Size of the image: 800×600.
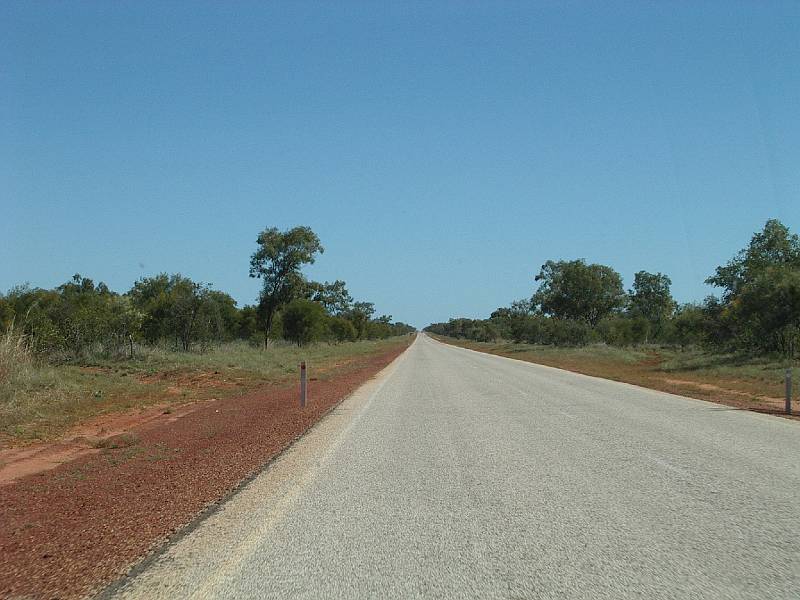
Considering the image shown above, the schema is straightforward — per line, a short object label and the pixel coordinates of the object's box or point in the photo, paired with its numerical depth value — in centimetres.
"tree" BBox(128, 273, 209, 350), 4353
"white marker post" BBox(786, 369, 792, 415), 1725
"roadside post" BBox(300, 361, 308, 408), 1938
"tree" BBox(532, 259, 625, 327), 8538
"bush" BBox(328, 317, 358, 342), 10082
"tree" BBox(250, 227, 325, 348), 6122
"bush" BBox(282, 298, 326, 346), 7231
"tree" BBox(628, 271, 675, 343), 11300
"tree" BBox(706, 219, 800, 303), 4988
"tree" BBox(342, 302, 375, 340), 13399
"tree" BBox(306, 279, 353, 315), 9980
